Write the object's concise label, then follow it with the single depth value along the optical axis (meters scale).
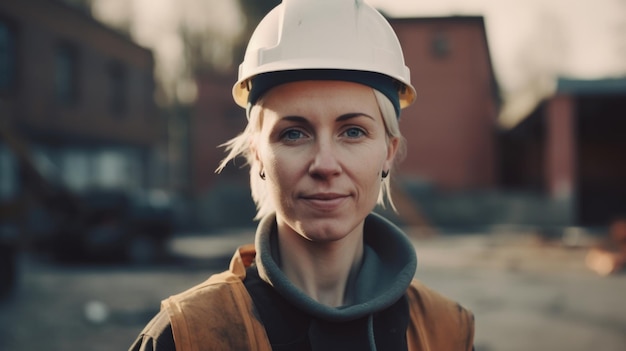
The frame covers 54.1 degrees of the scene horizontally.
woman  1.53
